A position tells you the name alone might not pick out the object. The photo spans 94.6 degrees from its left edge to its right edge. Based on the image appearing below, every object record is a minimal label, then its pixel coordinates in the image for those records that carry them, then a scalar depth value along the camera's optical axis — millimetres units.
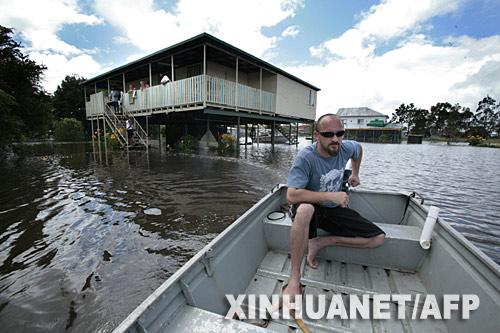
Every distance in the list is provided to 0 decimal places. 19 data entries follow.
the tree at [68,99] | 32219
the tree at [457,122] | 45219
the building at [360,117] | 48219
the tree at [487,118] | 48641
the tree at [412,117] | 56750
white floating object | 4285
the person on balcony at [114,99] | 15416
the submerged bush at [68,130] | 28375
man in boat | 2066
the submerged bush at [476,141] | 31327
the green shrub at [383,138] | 40625
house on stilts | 11180
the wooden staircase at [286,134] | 23195
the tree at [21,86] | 11633
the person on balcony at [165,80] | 12261
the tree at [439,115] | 52188
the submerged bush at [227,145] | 13578
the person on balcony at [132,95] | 14339
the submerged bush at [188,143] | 14117
